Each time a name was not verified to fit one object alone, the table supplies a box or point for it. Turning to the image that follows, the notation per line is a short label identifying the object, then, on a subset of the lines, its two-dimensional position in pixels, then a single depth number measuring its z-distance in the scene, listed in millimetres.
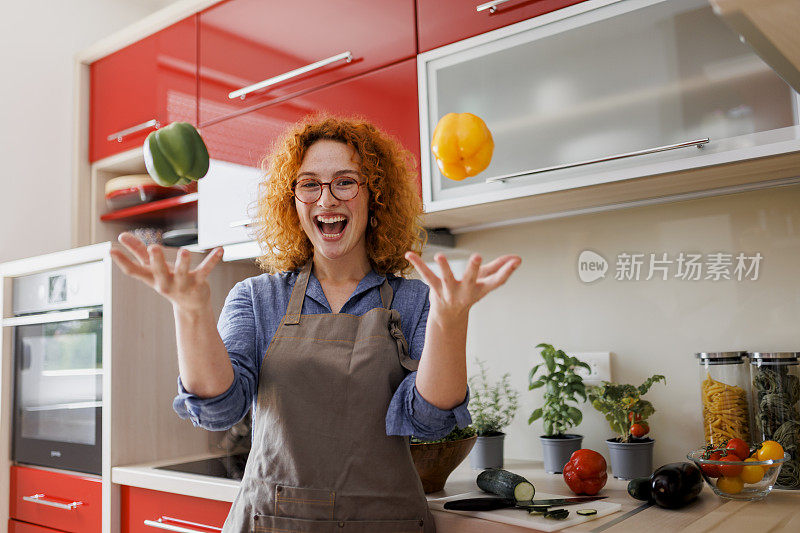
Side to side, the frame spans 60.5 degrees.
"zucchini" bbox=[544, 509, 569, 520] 1223
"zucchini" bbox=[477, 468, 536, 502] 1329
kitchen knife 1293
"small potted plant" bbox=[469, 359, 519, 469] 1745
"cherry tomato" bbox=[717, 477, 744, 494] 1297
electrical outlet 1757
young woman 1008
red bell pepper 1402
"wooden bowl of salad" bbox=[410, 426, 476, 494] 1447
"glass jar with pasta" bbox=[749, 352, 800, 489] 1405
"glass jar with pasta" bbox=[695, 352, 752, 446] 1488
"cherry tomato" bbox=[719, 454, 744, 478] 1285
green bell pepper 911
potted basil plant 1675
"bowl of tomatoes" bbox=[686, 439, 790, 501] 1275
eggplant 1271
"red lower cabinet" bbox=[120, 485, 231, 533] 1651
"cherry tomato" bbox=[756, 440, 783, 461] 1288
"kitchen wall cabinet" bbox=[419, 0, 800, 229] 1298
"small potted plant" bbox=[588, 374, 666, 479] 1561
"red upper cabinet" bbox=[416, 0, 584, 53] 1553
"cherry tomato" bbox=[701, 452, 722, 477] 1300
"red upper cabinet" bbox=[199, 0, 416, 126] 1786
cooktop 1840
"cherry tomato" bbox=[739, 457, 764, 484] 1274
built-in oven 2039
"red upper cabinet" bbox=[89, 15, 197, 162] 2262
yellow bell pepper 1125
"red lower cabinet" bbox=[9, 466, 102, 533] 1961
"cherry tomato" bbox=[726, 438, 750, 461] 1303
